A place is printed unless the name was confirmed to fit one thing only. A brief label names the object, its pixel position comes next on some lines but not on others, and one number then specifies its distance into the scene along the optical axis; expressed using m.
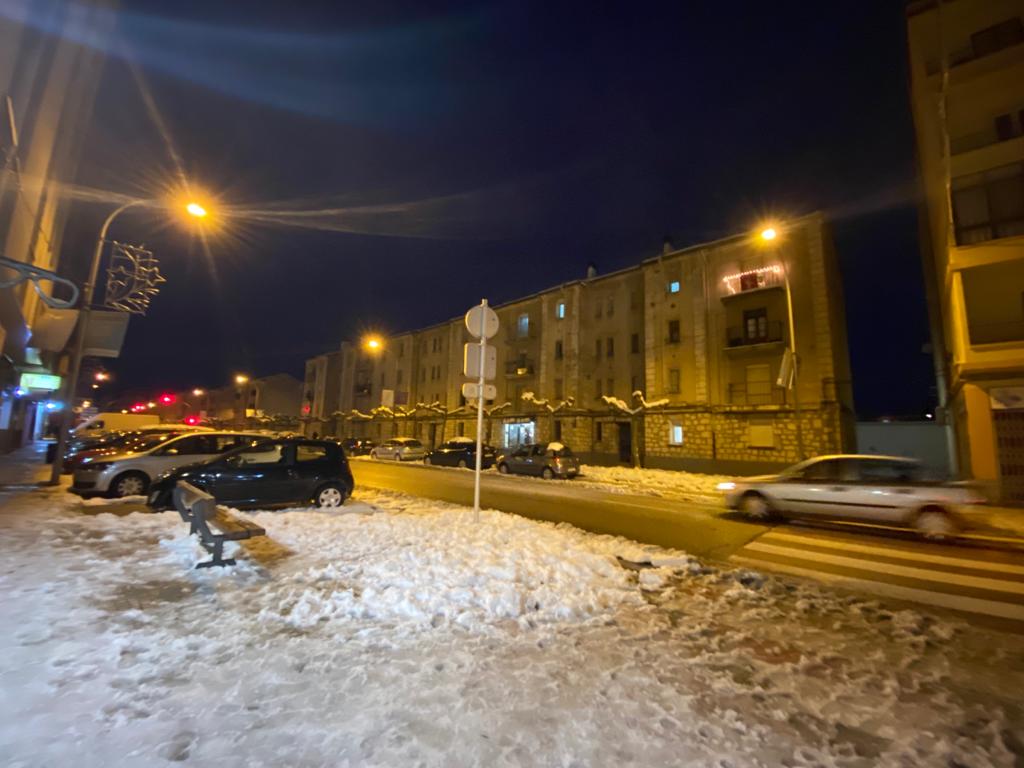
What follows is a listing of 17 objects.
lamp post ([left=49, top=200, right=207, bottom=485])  11.93
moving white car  8.77
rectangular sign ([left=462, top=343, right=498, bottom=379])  8.25
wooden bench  5.47
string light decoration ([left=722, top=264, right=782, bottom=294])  24.45
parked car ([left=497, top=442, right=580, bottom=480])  20.72
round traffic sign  8.24
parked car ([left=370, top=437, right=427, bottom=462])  32.28
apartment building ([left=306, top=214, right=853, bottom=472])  23.23
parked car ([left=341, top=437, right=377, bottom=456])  35.88
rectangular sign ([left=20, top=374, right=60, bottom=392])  17.08
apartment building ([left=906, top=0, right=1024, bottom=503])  14.39
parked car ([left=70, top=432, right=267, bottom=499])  10.54
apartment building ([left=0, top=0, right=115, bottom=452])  9.96
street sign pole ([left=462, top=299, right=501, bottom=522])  8.24
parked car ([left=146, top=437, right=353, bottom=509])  9.29
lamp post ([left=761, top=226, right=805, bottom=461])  17.58
